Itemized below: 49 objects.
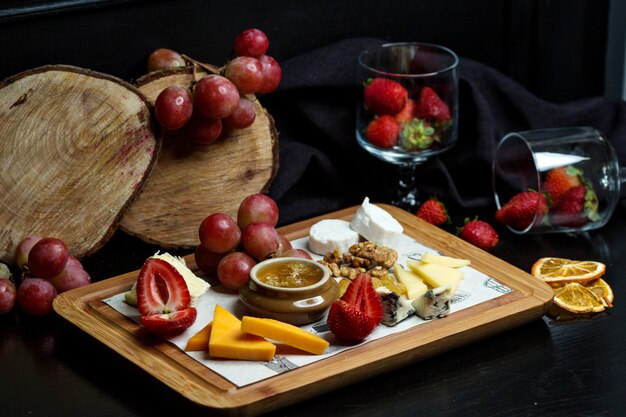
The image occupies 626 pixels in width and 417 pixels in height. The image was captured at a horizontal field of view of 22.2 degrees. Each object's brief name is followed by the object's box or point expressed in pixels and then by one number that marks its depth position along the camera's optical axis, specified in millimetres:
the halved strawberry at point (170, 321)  1062
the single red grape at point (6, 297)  1129
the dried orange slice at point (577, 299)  1140
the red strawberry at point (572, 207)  1257
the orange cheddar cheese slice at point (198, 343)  1054
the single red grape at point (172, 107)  1180
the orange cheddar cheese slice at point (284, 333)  1041
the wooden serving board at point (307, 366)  1011
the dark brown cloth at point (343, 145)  1327
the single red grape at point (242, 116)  1218
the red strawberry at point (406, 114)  1274
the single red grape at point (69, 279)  1155
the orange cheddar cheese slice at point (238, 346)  1037
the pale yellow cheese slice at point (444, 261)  1169
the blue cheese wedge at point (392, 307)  1081
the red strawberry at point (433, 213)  1288
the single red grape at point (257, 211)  1173
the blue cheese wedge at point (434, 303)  1090
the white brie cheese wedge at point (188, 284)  1113
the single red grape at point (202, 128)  1212
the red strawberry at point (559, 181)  1257
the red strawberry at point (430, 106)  1270
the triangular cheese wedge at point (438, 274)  1131
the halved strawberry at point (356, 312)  1048
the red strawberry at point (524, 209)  1255
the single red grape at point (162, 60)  1261
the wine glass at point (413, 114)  1270
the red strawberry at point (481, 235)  1239
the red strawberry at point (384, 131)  1270
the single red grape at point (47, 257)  1128
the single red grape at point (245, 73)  1213
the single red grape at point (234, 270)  1130
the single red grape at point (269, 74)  1243
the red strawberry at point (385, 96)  1262
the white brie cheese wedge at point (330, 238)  1195
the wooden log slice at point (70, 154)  1166
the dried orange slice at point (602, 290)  1147
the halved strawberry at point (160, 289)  1085
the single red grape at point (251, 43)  1231
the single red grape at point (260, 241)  1147
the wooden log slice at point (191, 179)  1227
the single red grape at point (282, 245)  1155
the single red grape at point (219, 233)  1142
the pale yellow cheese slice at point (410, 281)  1121
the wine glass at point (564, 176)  1259
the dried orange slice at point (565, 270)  1175
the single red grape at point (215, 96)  1184
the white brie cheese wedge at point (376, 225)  1195
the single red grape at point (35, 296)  1131
